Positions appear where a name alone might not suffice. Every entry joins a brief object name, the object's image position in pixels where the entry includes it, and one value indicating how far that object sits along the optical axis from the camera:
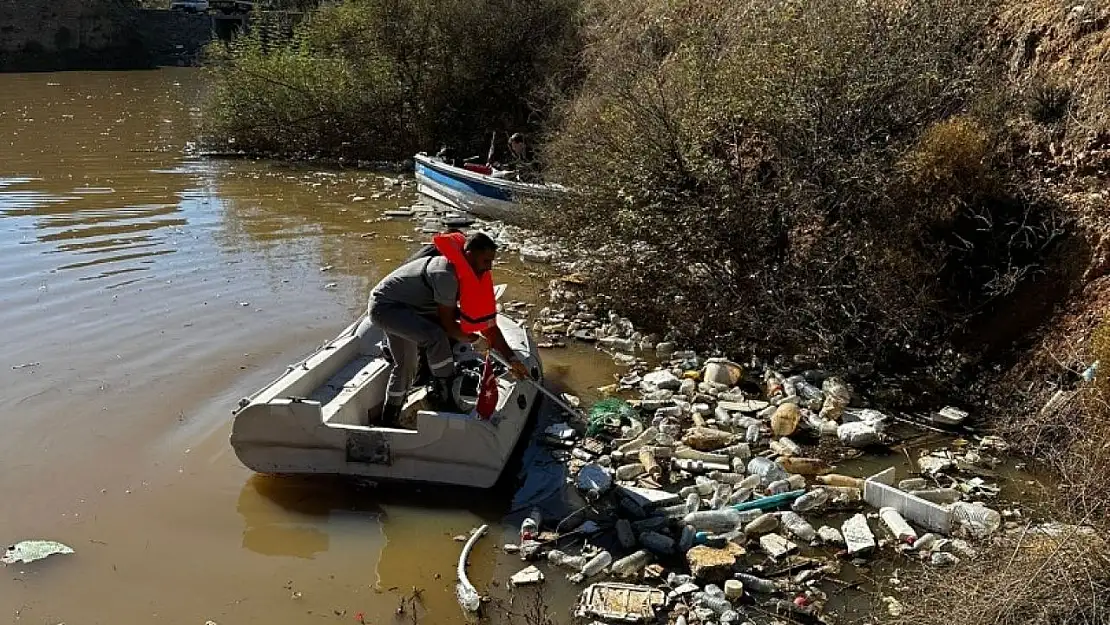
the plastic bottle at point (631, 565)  5.21
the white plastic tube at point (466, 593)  4.93
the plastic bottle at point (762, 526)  5.50
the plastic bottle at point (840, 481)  6.09
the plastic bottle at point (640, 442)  6.52
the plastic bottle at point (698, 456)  6.36
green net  6.86
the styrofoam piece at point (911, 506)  5.40
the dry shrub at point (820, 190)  7.67
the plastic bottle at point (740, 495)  5.82
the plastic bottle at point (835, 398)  6.97
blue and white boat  13.02
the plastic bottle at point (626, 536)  5.45
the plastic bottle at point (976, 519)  5.28
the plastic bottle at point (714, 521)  5.51
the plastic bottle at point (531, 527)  5.57
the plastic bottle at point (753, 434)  6.68
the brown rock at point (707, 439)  6.58
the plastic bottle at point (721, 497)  5.77
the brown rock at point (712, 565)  5.04
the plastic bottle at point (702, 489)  5.93
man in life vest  5.86
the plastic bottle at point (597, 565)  5.20
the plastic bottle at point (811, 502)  5.74
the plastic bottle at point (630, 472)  6.21
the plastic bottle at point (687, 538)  5.34
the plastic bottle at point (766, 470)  6.04
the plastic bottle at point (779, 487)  5.90
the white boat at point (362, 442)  5.96
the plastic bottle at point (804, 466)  6.26
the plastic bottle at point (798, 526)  5.47
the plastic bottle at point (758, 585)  4.96
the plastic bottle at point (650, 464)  6.21
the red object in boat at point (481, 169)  14.60
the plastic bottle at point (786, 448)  6.48
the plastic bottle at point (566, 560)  5.28
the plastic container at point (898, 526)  5.39
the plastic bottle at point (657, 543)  5.35
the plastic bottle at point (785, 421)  6.75
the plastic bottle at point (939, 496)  5.74
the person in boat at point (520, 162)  13.98
